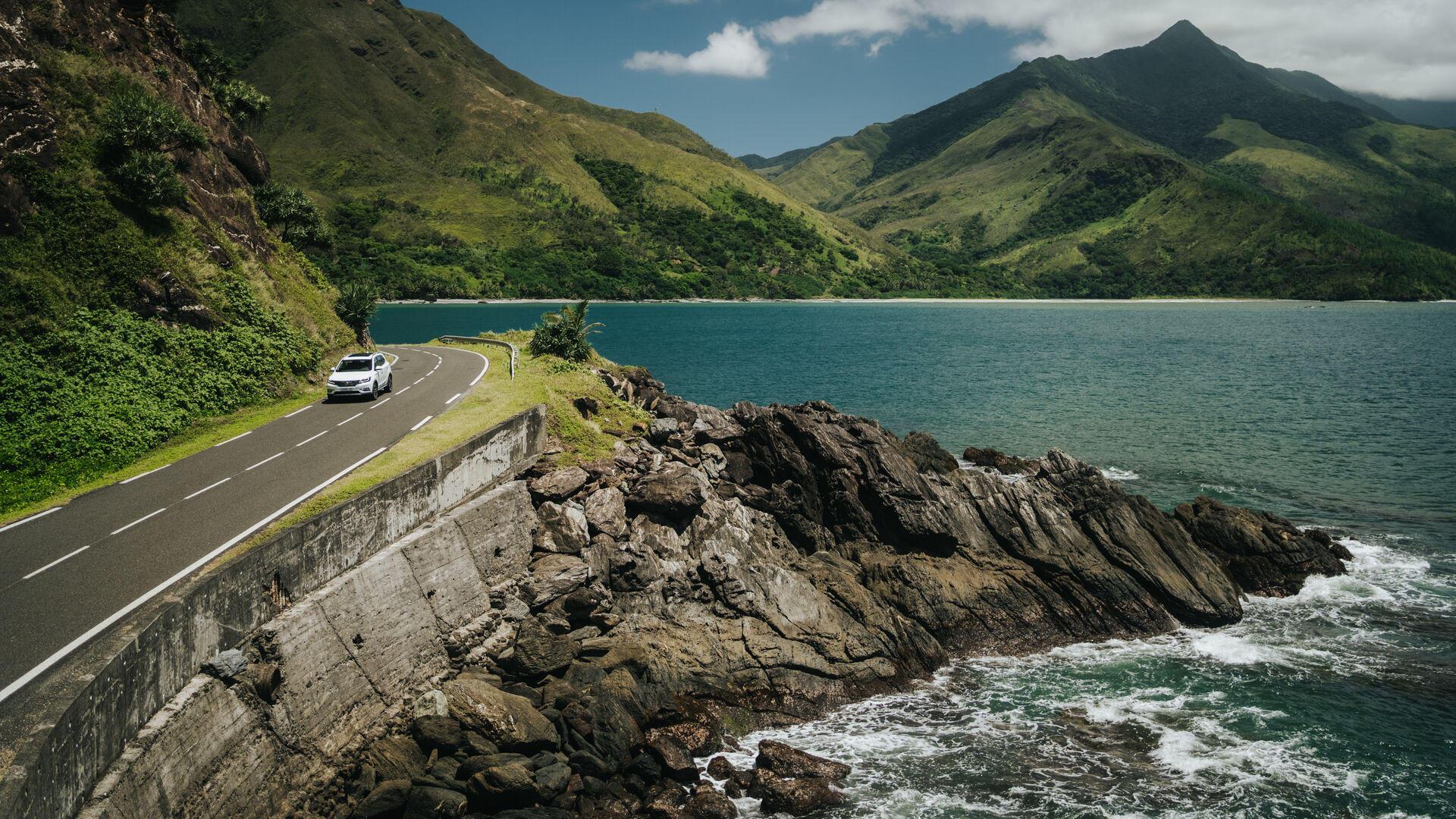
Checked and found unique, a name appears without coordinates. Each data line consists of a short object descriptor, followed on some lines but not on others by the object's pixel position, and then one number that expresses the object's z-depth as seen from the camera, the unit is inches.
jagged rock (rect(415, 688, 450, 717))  690.2
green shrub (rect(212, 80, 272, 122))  1593.3
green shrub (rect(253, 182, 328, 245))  1567.4
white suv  1216.8
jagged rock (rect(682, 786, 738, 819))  648.4
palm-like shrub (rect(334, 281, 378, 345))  1556.3
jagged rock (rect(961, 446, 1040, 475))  1602.0
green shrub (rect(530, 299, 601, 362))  1519.4
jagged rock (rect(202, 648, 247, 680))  526.0
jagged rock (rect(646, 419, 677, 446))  1226.6
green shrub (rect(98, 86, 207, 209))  1073.5
